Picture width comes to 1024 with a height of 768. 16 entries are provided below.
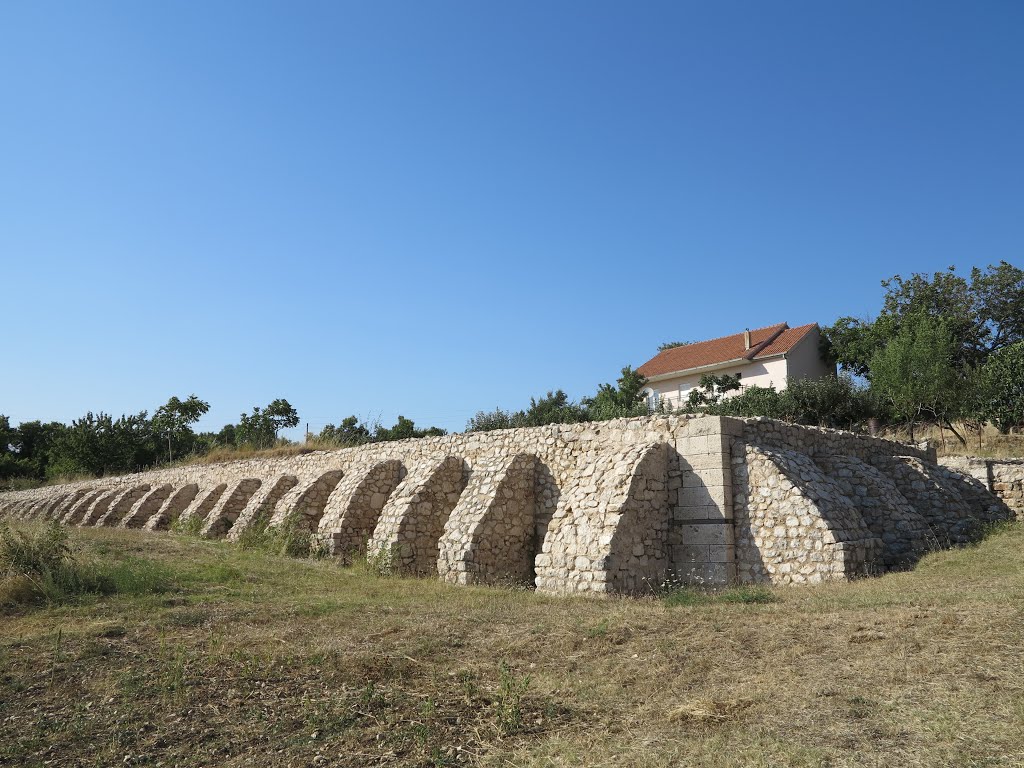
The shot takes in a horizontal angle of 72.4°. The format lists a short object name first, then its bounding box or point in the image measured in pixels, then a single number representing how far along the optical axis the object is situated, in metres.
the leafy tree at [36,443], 50.66
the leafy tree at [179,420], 45.22
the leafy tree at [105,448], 42.75
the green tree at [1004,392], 25.27
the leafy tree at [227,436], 46.69
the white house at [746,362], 35.19
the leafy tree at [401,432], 34.47
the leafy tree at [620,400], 31.18
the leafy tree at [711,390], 31.89
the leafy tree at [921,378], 26.09
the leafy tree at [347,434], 31.64
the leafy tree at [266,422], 41.06
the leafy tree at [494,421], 31.08
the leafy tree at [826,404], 28.59
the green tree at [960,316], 35.91
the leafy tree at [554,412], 32.39
